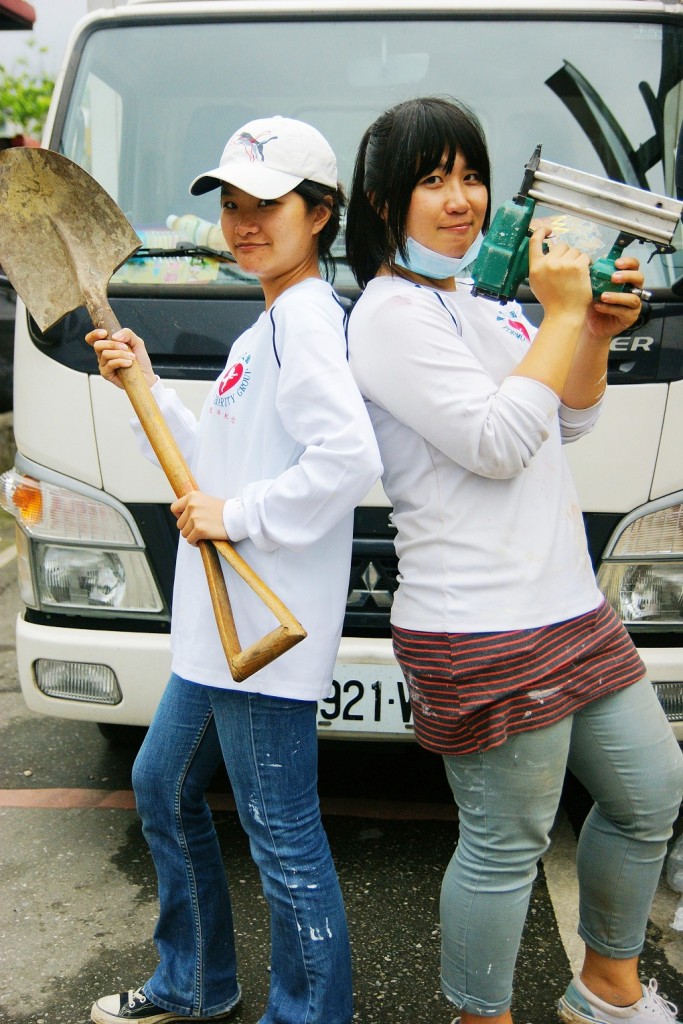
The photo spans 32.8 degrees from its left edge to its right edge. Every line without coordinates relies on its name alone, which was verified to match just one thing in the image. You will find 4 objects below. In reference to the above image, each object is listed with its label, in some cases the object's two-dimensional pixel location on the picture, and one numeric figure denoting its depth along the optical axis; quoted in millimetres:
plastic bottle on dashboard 2928
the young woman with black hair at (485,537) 1726
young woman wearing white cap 1773
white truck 2775
